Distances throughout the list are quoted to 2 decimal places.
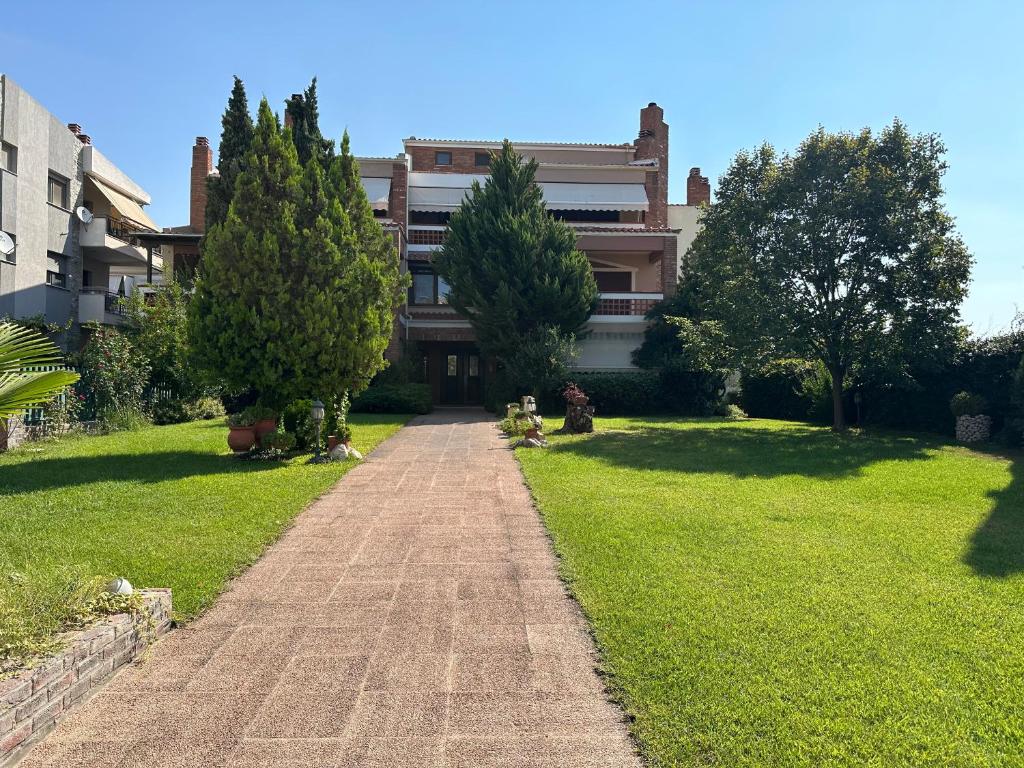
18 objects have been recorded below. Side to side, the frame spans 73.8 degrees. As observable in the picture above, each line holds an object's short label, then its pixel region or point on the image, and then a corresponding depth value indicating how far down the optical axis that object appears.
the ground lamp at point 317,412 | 11.78
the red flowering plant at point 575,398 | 17.05
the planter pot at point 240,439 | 12.54
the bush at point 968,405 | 16.83
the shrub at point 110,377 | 15.87
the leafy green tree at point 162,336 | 18.48
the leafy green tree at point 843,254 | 16.23
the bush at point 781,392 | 23.38
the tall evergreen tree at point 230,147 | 20.17
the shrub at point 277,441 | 12.16
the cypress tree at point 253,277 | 11.98
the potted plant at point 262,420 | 12.62
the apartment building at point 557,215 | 27.03
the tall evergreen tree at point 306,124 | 20.42
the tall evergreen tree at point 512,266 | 22.91
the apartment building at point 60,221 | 20.75
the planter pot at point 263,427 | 12.64
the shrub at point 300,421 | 13.17
